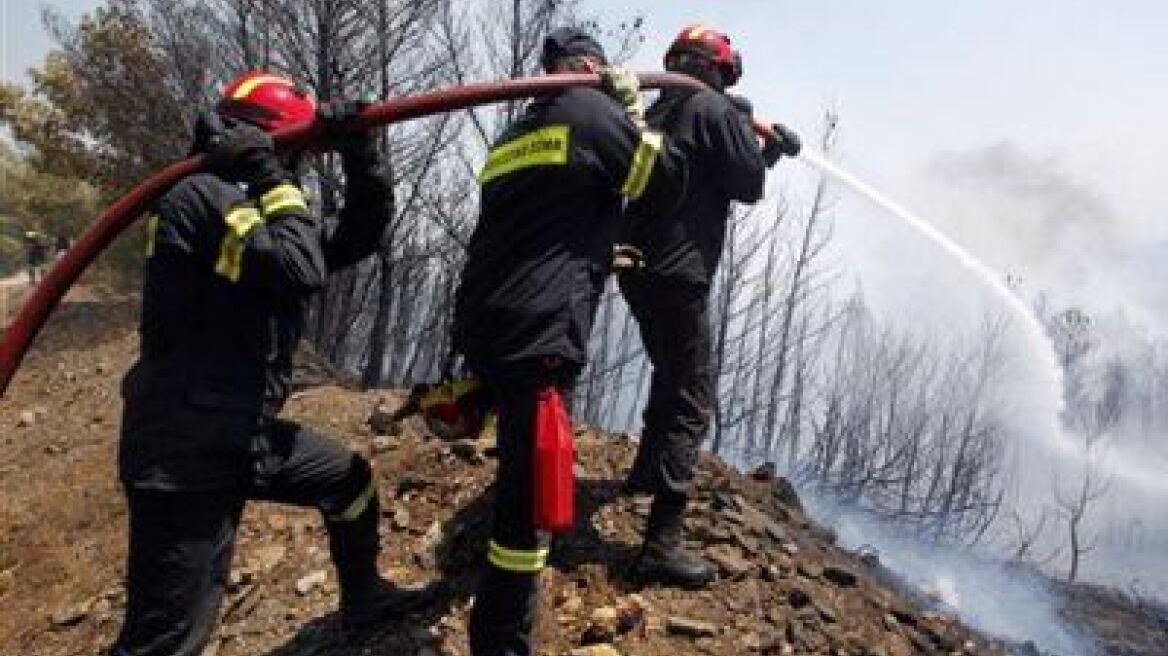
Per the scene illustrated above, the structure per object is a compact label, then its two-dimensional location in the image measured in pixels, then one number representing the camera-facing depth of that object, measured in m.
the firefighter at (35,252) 27.61
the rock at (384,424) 7.36
